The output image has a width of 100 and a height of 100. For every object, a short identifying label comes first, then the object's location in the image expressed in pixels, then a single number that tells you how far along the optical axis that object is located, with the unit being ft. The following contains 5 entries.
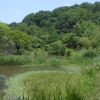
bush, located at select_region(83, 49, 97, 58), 46.35
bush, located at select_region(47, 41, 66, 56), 76.74
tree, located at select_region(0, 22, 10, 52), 59.54
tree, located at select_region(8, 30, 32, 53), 77.94
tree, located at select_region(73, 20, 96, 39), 88.63
